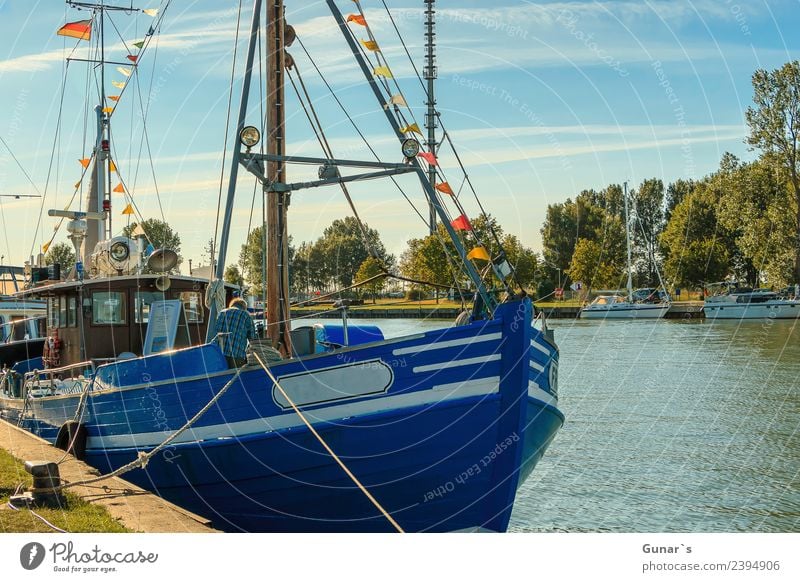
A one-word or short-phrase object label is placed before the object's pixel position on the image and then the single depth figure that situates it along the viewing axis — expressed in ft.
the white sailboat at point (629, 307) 197.67
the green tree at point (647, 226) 217.56
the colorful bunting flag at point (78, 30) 52.24
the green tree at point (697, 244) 196.54
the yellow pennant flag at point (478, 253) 28.22
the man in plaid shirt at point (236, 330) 31.76
